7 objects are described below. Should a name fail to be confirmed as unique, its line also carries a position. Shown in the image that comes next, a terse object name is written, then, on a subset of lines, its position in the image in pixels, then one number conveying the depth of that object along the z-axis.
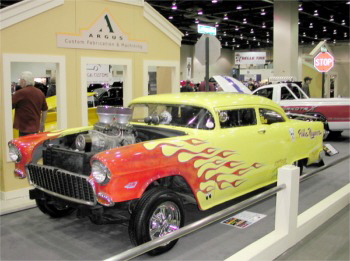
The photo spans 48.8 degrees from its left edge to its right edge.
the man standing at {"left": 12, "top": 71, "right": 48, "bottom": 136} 6.14
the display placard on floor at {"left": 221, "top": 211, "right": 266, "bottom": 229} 4.84
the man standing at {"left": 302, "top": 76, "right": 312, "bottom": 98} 15.25
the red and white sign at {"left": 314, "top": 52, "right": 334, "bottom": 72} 14.71
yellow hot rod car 3.73
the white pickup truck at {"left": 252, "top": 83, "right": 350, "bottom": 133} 10.74
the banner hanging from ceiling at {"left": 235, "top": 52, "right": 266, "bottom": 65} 18.45
